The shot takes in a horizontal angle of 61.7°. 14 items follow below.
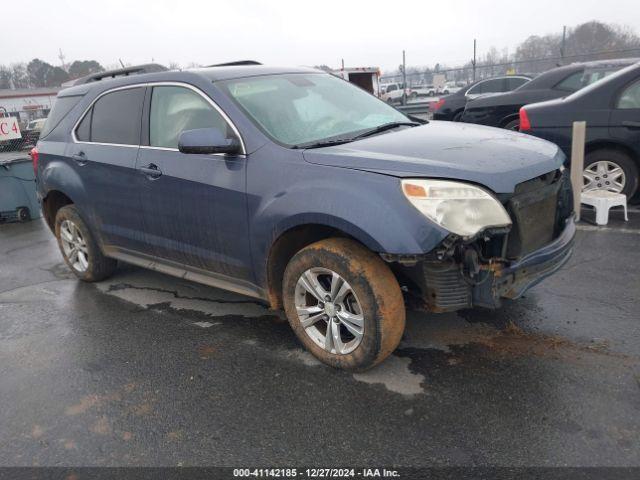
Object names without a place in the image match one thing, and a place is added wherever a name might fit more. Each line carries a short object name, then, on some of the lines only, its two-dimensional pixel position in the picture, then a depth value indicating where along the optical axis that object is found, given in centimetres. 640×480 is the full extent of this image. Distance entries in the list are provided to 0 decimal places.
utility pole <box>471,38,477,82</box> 2275
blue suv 280
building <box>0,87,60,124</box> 6110
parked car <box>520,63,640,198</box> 585
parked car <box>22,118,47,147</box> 1923
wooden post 567
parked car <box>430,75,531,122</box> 1184
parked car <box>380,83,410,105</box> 3648
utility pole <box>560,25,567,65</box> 2193
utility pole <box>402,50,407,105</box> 2226
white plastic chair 566
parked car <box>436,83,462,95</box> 3563
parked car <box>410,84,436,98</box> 3790
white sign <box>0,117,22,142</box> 1251
